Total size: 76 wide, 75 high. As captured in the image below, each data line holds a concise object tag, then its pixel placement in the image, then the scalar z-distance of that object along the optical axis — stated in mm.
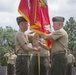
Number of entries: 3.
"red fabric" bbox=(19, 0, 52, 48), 8148
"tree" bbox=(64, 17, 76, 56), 54656
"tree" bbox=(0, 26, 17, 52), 66569
